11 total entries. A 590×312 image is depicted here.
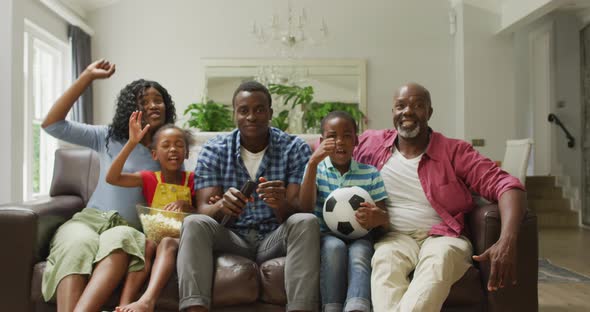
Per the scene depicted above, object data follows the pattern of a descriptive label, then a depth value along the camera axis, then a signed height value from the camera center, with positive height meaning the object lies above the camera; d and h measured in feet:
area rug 10.44 -2.53
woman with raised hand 5.59 -0.79
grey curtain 18.45 +3.49
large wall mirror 20.02 +3.21
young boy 5.57 -0.61
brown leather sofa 5.69 -1.37
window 15.87 +2.25
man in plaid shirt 5.53 -0.65
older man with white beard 5.45 -0.62
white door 21.50 +2.70
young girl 6.66 -0.21
